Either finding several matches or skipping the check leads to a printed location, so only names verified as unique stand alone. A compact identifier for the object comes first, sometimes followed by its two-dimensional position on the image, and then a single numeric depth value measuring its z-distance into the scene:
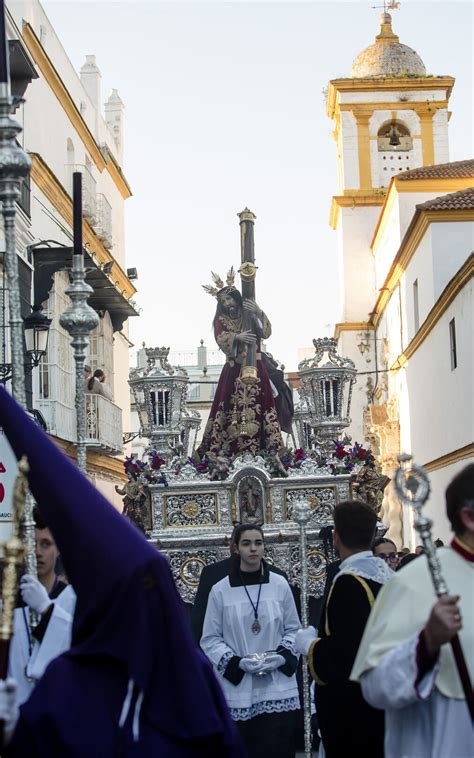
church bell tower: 38.59
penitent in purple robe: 3.22
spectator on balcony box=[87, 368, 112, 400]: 20.95
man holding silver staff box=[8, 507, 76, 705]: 4.52
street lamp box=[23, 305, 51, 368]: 12.11
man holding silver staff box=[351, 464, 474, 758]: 3.69
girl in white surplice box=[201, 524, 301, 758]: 6.82
